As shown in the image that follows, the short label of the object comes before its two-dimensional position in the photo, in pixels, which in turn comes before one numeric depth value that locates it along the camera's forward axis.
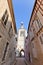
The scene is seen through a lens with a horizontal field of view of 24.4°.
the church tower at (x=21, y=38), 28.15
